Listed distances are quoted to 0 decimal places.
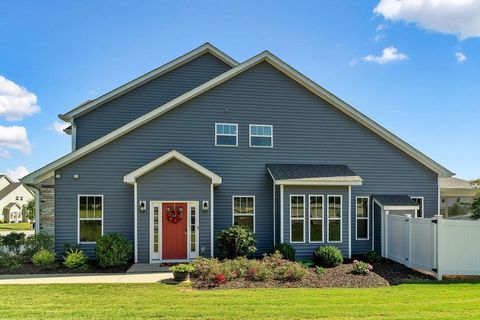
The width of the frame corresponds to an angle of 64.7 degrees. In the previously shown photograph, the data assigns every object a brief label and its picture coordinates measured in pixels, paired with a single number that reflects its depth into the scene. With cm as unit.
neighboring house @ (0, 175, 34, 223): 5841
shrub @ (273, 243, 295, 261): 1383
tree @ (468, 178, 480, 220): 1291
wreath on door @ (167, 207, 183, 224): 1391
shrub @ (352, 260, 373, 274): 1191
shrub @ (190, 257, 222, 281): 1069
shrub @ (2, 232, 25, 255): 1387
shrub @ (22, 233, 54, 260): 1349
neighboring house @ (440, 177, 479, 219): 2100
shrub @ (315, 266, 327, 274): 1210
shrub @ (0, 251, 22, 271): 1265
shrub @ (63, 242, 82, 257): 1363
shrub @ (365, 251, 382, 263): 1456
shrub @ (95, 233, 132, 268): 1282
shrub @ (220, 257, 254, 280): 1090
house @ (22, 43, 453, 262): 1388
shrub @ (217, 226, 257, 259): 1372
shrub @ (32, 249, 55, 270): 1264
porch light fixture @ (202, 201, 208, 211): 1386
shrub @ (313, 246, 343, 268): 1349
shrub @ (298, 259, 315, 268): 1343
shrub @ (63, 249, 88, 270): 1265
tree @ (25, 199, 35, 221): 4641
